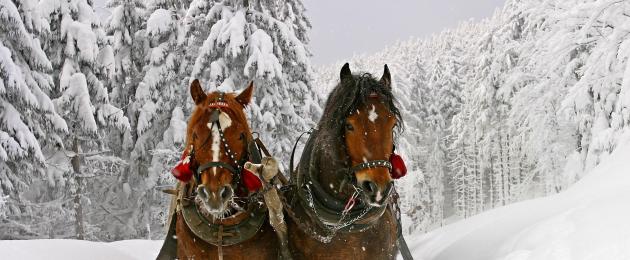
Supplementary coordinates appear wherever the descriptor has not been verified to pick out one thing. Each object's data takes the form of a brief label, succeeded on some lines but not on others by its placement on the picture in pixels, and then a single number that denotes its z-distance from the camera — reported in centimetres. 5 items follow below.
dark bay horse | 378
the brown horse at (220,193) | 381
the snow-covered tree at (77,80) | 1588
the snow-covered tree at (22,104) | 1296
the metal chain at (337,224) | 423
